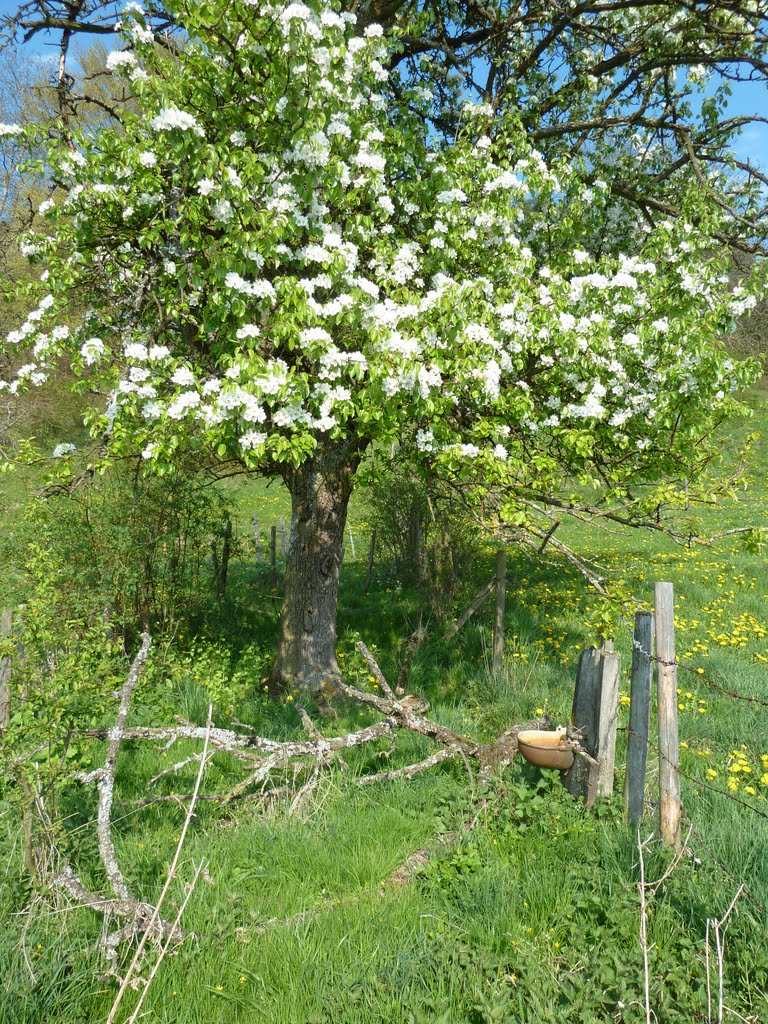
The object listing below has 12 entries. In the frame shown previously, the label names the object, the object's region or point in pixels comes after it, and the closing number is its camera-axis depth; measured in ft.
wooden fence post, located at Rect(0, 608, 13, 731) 14.01
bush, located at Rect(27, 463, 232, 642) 25.39
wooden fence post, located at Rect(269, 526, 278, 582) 38.93
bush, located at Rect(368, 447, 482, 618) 30.50
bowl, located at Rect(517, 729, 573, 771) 14.93
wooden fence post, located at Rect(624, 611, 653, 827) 13.53
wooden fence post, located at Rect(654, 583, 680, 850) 12.81
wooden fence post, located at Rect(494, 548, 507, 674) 24.24
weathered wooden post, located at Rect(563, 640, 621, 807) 14.71
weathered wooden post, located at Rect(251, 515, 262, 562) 42.43
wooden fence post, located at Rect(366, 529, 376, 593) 37.08
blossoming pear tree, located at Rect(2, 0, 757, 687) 15.92
